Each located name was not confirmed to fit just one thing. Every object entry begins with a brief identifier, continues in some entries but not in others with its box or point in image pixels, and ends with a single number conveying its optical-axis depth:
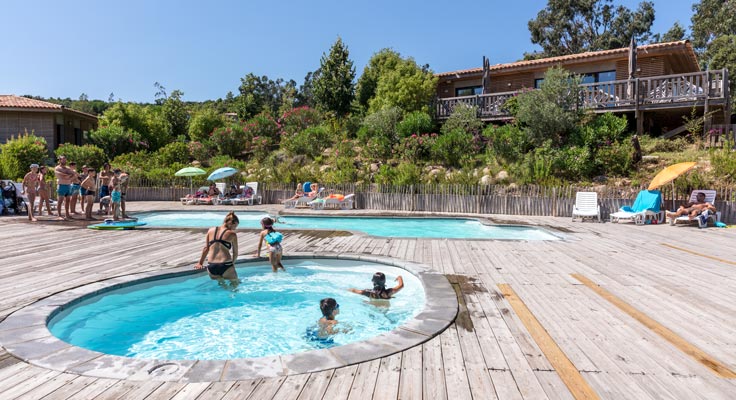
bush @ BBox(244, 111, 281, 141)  24.81
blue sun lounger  11.54
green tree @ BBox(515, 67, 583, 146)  15.91
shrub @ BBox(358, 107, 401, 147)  19.91
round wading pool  2.83
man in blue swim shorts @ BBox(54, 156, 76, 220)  10.83
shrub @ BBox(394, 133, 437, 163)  18.33
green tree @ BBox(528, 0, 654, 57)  36.91
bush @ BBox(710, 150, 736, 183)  12.31
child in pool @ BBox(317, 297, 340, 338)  4.43
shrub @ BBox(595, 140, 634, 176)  14.50
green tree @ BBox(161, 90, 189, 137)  32.94
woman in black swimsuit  5.54
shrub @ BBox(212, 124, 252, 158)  24.17
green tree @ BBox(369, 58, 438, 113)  21.38
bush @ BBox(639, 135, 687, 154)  15.72
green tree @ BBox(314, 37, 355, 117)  25.02
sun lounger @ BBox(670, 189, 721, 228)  10.71
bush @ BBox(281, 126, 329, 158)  21.41
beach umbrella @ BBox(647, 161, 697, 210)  11.05
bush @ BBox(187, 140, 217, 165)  24.14
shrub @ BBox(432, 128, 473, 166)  17.55
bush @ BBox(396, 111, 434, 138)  19.62
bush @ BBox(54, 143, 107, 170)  21.19
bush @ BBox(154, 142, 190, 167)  22.89
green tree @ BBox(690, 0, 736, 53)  32.31
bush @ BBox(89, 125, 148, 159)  24.20
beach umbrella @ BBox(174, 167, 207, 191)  18.22
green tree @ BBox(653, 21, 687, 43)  36.88
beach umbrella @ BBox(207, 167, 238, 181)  17.63
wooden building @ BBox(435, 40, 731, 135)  15.82
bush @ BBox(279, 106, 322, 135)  24.31
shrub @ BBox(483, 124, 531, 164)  16.56
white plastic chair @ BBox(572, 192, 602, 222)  12.12
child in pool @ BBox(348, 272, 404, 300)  5.18
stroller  12.76
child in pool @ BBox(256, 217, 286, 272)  6.12
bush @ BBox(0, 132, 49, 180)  20.05
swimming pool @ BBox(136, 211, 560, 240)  11.22
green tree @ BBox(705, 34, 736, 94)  26.89
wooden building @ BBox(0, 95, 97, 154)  25.73
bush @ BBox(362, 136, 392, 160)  18.91
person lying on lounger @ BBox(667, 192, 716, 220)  10.94
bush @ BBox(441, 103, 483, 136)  18.70
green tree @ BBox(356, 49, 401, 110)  23.83
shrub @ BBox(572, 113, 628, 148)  15.46
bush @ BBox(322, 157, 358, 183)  17.31
